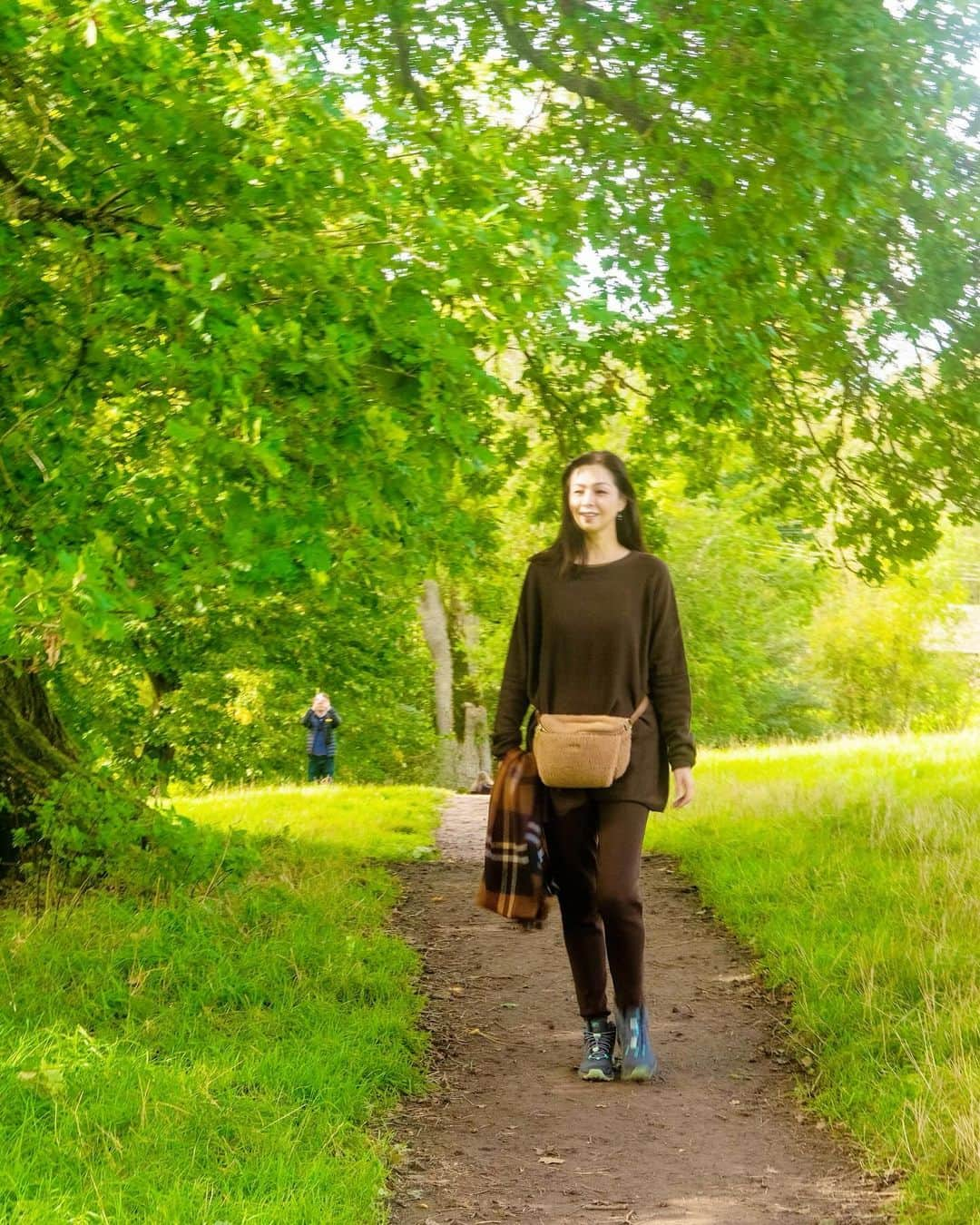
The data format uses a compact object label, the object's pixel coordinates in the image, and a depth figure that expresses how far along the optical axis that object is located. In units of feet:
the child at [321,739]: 68.03
